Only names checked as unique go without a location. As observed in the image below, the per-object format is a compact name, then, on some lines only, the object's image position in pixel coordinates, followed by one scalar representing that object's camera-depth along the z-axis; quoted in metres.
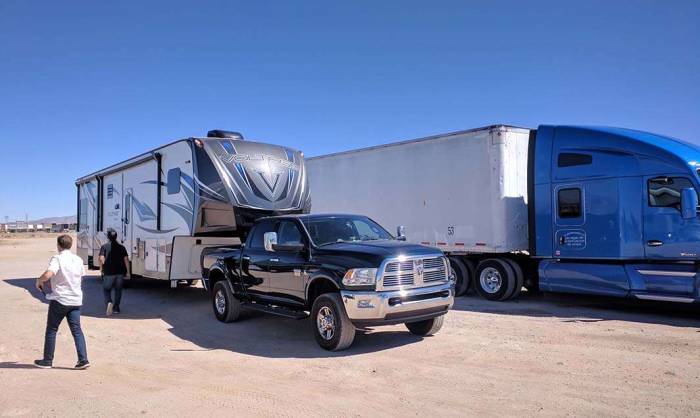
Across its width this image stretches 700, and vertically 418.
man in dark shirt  11.20
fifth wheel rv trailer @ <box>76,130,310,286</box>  10.72
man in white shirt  6.48
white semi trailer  12.03
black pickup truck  7.06
